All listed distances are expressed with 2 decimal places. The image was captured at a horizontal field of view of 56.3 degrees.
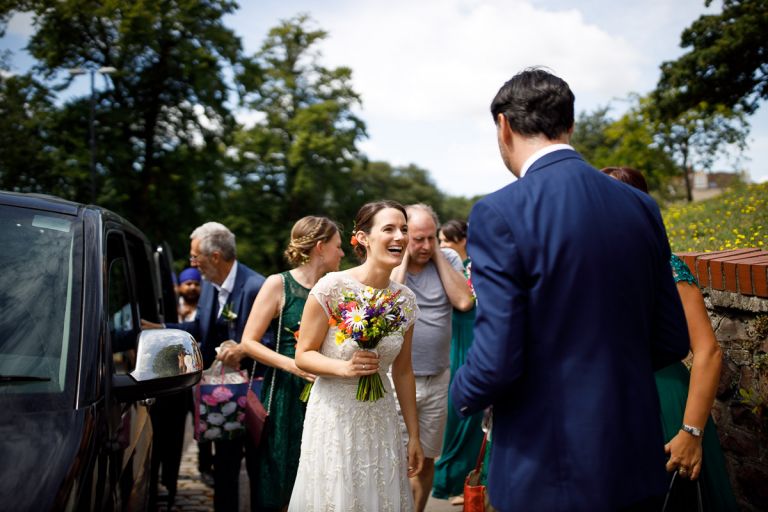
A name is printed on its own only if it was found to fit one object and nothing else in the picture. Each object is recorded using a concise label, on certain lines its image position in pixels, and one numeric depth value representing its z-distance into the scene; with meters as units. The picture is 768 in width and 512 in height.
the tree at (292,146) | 38.56
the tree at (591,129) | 69.35
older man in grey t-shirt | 5.22
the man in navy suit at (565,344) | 2.05
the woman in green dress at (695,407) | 2.78
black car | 2.21
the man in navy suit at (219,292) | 5.18
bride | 3.46
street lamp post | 25.83
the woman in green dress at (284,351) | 4.34
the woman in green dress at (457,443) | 6.27
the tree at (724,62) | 16.38
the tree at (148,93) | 28.73
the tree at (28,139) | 25.36
